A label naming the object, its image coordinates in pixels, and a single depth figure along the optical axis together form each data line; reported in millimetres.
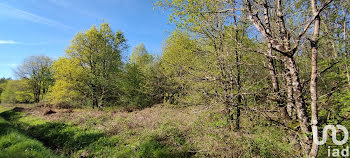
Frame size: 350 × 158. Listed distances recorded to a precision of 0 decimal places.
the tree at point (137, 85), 17047
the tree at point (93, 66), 16531
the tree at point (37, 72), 29688
